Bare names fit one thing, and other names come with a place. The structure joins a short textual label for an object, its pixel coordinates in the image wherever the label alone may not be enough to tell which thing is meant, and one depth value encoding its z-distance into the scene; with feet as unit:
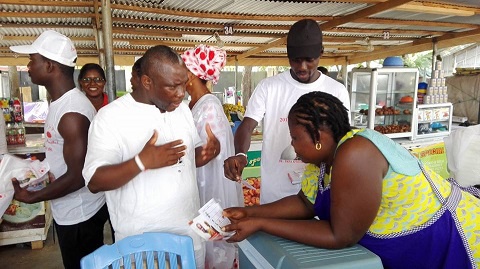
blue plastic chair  4.66
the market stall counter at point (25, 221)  12.69
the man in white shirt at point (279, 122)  7.43
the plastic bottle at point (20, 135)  13.21
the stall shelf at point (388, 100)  18.98
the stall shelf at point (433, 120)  19.79
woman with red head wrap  7.10
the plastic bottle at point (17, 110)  13.44
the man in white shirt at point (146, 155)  4.60
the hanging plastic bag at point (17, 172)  6.50
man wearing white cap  6.05
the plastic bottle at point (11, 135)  13.03
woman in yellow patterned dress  3.82
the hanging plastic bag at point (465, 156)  7.05
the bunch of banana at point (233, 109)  18.95
